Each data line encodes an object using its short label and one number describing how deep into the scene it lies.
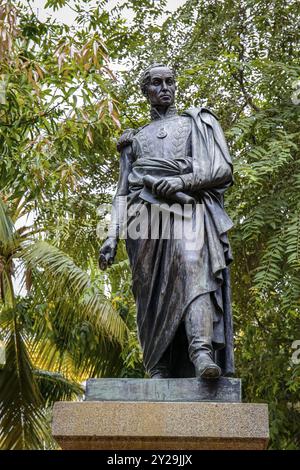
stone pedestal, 5.57
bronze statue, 6.29
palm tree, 12.41
